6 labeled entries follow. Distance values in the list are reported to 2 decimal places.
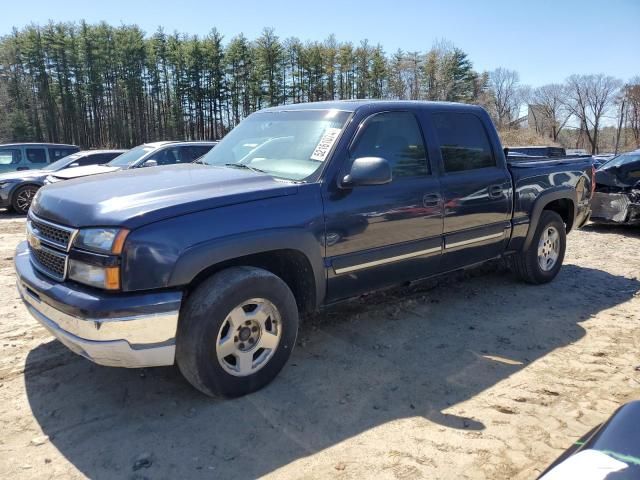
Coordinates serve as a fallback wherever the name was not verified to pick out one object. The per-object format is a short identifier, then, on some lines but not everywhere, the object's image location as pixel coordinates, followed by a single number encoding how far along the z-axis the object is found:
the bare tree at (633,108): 64.62
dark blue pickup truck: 2.68
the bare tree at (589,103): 72.31
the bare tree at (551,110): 74.44
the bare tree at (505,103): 72.44
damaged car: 9.05
